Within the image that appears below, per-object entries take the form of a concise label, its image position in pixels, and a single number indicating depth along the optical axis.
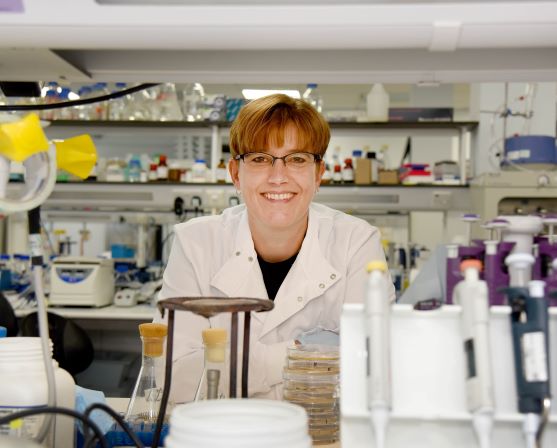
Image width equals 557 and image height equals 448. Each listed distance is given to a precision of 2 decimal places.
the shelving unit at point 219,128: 4.24
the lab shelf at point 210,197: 4.24
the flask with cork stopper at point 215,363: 0.92
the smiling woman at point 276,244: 1.68
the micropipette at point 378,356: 0.71
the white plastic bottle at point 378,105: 4.27
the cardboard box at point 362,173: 4.26
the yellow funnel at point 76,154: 0.88
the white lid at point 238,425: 0.64
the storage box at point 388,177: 4.26
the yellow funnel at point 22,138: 0.78
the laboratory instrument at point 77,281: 3.90
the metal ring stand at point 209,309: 0.81
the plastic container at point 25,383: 0.85
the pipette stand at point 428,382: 0.73
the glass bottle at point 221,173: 4.31
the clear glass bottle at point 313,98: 4.39
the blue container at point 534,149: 3.64
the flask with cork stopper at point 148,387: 1.08
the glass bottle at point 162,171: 4.36
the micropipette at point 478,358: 0.70
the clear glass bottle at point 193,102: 4.40
